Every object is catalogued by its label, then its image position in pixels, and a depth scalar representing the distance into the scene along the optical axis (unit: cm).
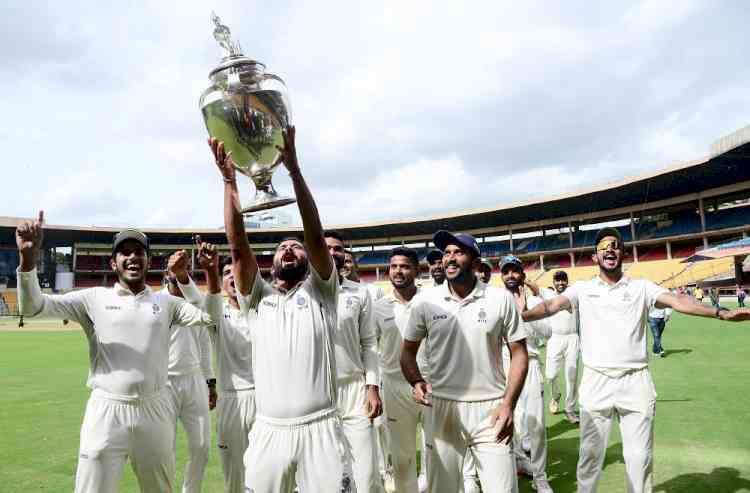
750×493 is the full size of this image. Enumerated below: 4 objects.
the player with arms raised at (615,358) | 370
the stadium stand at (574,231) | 3384
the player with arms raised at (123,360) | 306
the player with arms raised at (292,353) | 257
